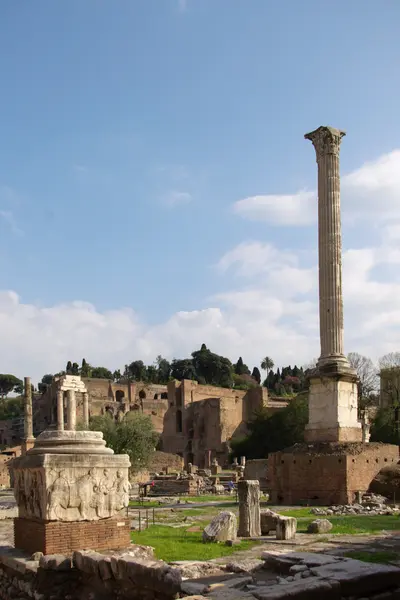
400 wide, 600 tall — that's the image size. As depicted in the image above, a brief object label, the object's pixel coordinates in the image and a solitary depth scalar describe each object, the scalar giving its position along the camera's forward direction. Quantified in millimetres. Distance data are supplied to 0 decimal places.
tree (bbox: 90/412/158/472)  34125
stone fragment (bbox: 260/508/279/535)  13203
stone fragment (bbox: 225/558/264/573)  7630
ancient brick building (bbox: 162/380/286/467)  72625
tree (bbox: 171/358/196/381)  99875
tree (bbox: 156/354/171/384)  107838
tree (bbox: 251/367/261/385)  112444
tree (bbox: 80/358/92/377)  110212
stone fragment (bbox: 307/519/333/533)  12828
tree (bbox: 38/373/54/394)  121450
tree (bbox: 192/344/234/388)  99688
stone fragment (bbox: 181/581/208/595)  6090
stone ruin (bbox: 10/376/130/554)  8797
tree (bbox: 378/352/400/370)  54219
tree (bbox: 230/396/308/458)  46438
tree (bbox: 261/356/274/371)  115812
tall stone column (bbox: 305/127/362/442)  20578
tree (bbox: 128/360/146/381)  111038
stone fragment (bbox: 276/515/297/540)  12086
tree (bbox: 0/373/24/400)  119438
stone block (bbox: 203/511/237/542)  11945
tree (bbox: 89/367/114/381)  116250
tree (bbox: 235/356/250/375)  112312
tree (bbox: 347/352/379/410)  52312
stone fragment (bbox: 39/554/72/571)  7898
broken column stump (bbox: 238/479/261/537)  12961
